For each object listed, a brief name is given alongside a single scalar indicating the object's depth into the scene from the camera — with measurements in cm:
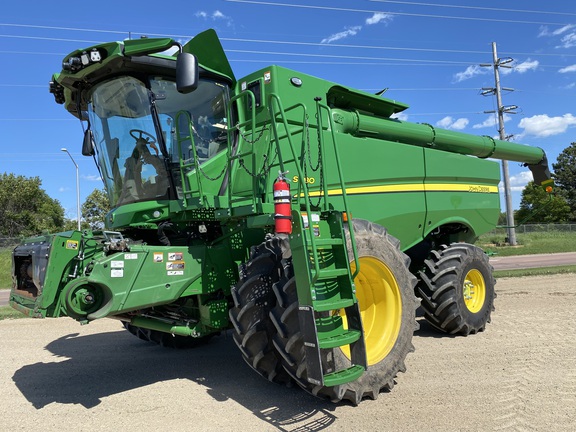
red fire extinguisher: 346
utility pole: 2434
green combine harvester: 363
